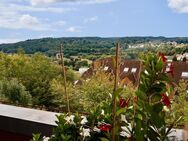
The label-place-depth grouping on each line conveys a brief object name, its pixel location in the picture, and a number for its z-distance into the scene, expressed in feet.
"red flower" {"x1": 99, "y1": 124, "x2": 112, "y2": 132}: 3.96
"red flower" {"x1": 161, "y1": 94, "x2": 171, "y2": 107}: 3.80
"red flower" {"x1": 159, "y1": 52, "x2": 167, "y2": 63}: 3.79
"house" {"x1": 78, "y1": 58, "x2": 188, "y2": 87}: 71.77
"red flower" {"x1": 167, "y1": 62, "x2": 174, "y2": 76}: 3.90
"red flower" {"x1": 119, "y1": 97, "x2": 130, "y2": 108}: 4.07
